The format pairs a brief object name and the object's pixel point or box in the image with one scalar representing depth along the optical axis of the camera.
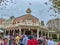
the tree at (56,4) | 5.62
